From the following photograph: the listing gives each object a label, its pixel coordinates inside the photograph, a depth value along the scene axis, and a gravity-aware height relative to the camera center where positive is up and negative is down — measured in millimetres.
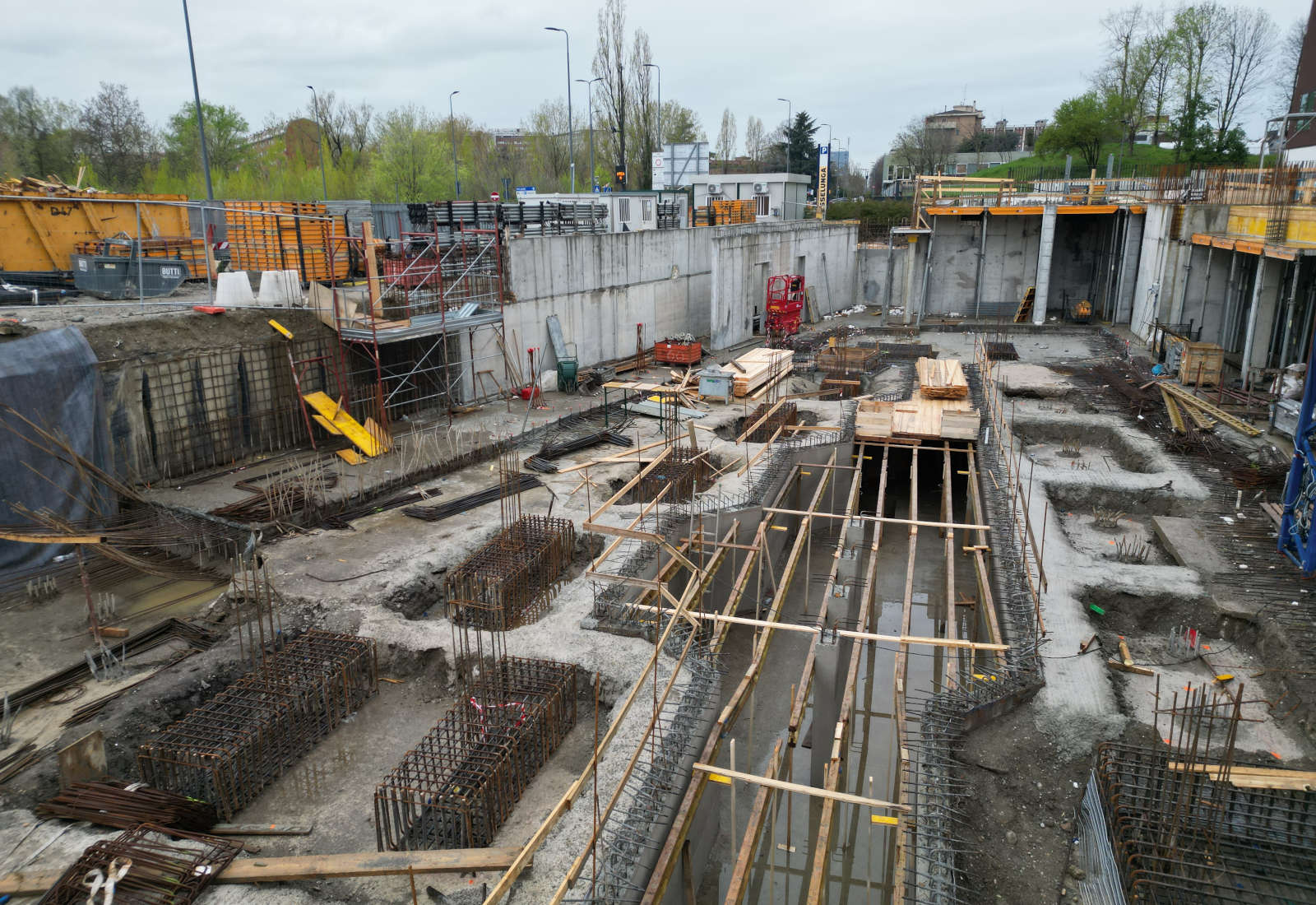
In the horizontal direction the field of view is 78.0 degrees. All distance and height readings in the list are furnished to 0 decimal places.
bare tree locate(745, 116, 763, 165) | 91000 +11091
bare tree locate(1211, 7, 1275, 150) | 46062 +10101
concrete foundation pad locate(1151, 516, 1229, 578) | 11344 -4373
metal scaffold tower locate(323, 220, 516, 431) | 16641 -1668
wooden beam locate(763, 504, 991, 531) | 12062 -4191
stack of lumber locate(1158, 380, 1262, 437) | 16172 -3548
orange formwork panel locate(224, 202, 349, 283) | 17953 +75
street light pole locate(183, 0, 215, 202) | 19750 +2978
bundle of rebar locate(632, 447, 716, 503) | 14641 -4299
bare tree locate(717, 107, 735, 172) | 77625 +9611
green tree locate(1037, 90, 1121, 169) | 49781 +6609
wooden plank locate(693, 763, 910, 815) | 6712 -4567
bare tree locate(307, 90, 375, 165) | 52906 +7745
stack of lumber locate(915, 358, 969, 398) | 18922 -3250
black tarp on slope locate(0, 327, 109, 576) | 11695 -2582
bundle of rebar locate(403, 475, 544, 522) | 13633 -4399
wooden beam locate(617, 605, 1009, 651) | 8805 -4254
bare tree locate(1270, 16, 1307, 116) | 47200 +10823
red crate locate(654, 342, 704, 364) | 25359 -3402
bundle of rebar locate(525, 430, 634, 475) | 15977 -4205
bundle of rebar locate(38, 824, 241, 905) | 6074 -4688
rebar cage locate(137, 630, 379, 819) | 7926 -4849
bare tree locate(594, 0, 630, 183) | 44375 +9128
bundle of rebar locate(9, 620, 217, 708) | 9055 -4857
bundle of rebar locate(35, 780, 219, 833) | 6996 -4769
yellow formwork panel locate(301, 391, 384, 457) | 15961 -3502
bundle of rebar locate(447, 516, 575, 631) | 10609 -4434
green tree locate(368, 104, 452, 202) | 46062 +4221
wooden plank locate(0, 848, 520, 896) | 6301 -4722
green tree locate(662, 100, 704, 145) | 62438 +8847
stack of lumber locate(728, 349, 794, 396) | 20062 -3272
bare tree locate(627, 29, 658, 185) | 45656 +7029
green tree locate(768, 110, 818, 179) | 64062 +7248
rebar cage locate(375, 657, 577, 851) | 7271 -4900
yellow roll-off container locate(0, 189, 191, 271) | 19062 +421
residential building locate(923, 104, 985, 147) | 117750 +17535
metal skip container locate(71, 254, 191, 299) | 18688 -685
